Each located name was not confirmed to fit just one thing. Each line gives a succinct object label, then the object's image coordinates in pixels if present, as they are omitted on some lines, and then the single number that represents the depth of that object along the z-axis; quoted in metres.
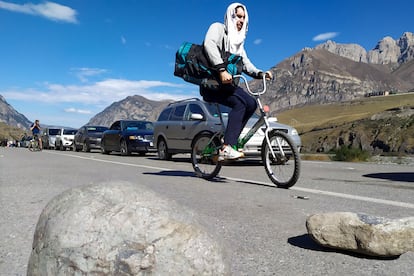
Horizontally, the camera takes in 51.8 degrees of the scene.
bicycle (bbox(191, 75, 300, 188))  5.78
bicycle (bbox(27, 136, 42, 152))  26.64
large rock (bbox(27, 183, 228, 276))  1.78
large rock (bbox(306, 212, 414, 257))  2.45
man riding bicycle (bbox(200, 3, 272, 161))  5.59
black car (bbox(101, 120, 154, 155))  17.59
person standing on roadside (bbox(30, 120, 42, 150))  26.02
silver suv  10.86
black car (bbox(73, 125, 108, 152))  23.58
